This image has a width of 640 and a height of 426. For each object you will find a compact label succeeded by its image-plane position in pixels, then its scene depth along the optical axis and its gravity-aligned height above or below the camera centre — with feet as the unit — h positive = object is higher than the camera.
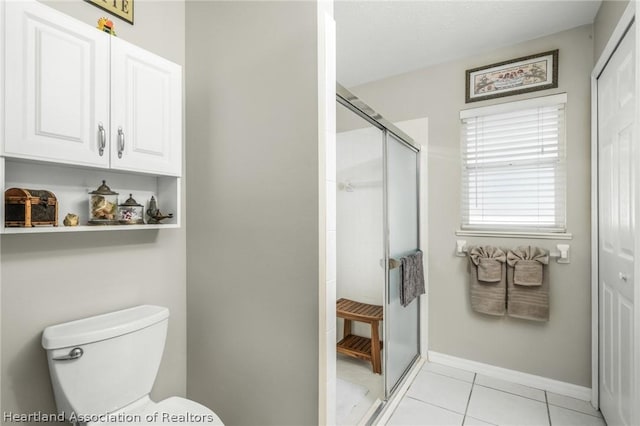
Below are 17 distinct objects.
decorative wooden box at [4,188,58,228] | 3.24 +0.04
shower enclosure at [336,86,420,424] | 5.37 -0.35
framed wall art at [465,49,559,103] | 7.32 +3.34
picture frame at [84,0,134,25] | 4.23 +2.84
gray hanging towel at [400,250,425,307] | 7.24 -1.62
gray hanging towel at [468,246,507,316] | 7.62 -1.67
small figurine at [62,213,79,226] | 3.77 -0.10
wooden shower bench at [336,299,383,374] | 5.41 -2.24
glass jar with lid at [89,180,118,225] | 4.06 +0.07
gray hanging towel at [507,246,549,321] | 7.22 -1.67
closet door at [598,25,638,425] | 4.83 -0.27
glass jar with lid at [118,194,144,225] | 4.29 -0.01
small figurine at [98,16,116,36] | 3.99 +2.39
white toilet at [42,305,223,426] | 3.52 -1.91
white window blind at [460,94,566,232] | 7.32 +1.14
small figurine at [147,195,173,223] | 4.65 -0.03
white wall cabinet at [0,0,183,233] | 3.20 +1.18
